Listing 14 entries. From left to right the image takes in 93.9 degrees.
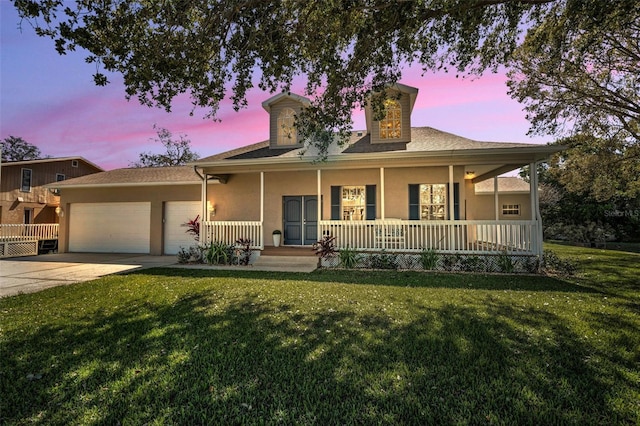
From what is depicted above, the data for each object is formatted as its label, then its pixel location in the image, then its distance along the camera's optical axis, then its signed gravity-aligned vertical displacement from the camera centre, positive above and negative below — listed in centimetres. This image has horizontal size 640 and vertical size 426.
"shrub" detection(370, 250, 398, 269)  900 -108
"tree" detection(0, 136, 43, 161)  3484 +947
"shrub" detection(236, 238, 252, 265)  1002 -82
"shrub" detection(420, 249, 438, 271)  869 -102
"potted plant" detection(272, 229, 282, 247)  1152 -42
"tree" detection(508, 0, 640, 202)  773 +472
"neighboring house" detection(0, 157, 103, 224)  1703 +233
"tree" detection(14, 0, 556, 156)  496 +355
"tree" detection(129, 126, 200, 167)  3244 +832
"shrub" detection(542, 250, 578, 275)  816 -119
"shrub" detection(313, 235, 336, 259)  927 -69
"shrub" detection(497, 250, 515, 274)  836 -109
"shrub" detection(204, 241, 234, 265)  1018 -93
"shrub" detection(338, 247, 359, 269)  916 -99
